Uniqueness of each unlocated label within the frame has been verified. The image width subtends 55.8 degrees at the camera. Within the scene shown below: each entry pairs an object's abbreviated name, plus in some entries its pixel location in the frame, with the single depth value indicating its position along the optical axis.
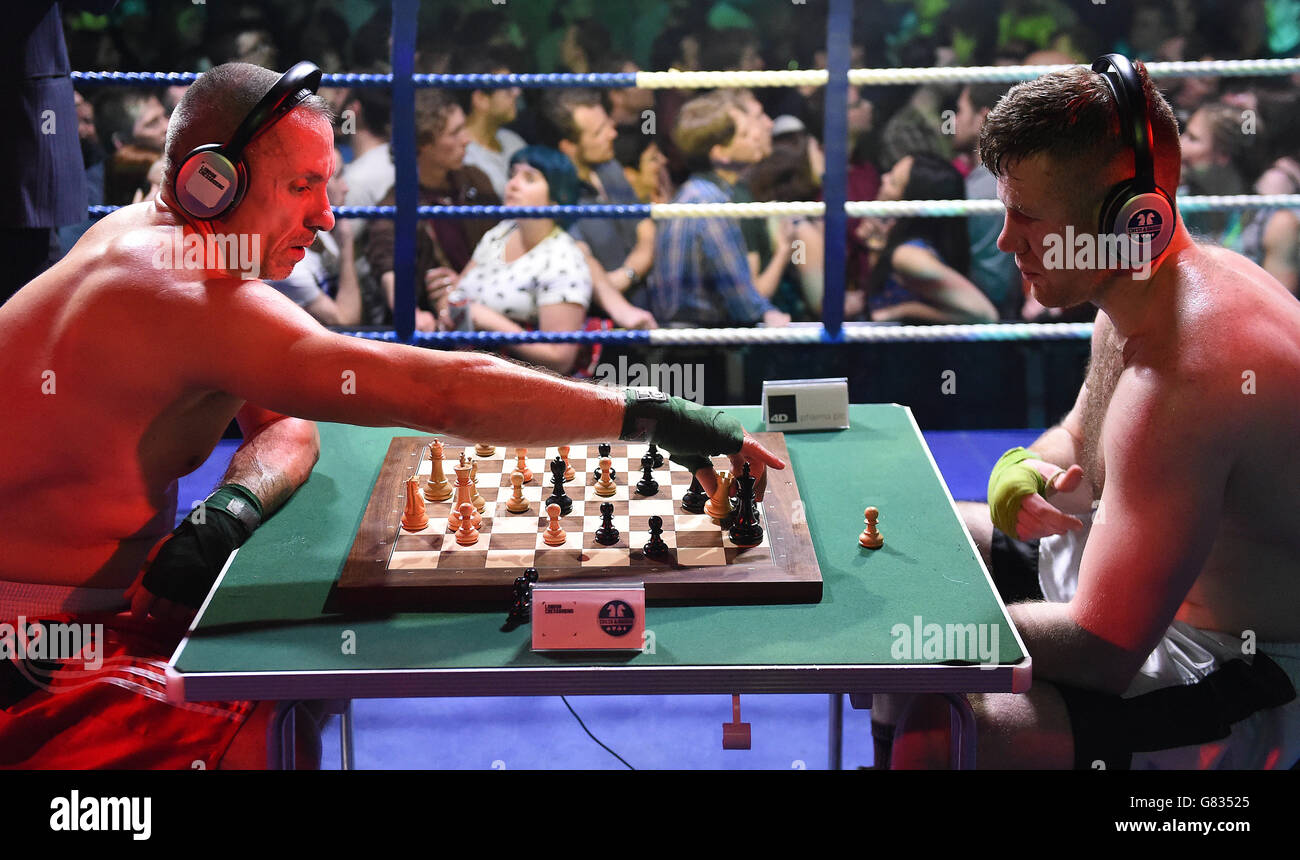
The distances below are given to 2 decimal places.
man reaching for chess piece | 1.89
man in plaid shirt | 4.39
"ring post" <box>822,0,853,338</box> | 3.65
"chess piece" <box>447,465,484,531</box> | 2.06
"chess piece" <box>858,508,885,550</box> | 2.03
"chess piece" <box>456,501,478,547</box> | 2.01
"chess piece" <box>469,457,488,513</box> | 2.16
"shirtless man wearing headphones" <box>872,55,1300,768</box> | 1.78
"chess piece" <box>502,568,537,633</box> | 1.82
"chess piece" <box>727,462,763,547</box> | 1.99
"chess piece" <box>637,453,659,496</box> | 2.22
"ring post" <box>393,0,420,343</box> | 3.58
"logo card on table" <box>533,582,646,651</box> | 1.72
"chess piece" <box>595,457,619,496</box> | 2.23
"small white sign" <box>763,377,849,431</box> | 2.55
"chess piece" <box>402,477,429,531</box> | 2.06
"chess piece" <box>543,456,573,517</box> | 2.15
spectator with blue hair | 4.31
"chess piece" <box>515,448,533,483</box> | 2.28
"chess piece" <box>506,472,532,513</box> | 2.14
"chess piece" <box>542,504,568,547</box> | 2.02
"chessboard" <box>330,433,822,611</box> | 1.86
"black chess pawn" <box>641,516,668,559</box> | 1.96
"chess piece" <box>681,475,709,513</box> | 2.14
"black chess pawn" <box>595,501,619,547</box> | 2.02
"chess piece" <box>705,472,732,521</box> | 2.08
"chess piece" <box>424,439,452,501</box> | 2.21
